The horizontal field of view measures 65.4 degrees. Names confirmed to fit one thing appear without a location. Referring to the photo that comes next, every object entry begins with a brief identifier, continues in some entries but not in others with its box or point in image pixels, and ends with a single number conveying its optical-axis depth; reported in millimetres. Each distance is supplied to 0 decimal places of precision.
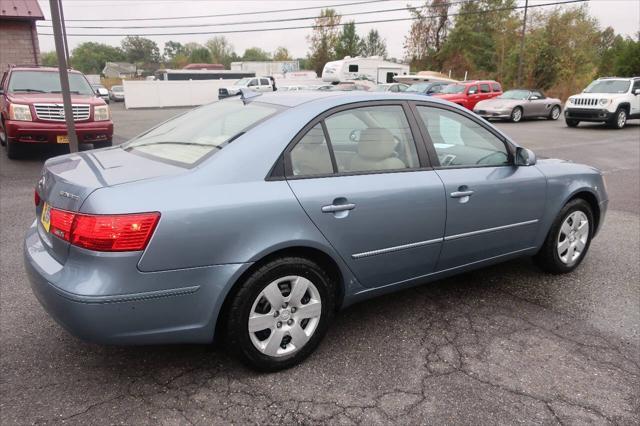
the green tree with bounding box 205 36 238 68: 101750
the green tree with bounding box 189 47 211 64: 103812
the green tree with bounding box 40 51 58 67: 88956
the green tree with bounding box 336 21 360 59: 66188
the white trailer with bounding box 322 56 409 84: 34406
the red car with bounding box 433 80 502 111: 21766
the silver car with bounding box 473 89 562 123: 20422
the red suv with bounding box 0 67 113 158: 8836
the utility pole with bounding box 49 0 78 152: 5395
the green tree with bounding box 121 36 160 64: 107438
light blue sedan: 2332
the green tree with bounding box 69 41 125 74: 108075
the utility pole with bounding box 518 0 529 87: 33644
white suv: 16891
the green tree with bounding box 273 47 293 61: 85312
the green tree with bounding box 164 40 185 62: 117125
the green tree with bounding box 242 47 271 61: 117756
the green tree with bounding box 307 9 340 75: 63125
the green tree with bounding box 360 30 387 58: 90938
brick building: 17609
